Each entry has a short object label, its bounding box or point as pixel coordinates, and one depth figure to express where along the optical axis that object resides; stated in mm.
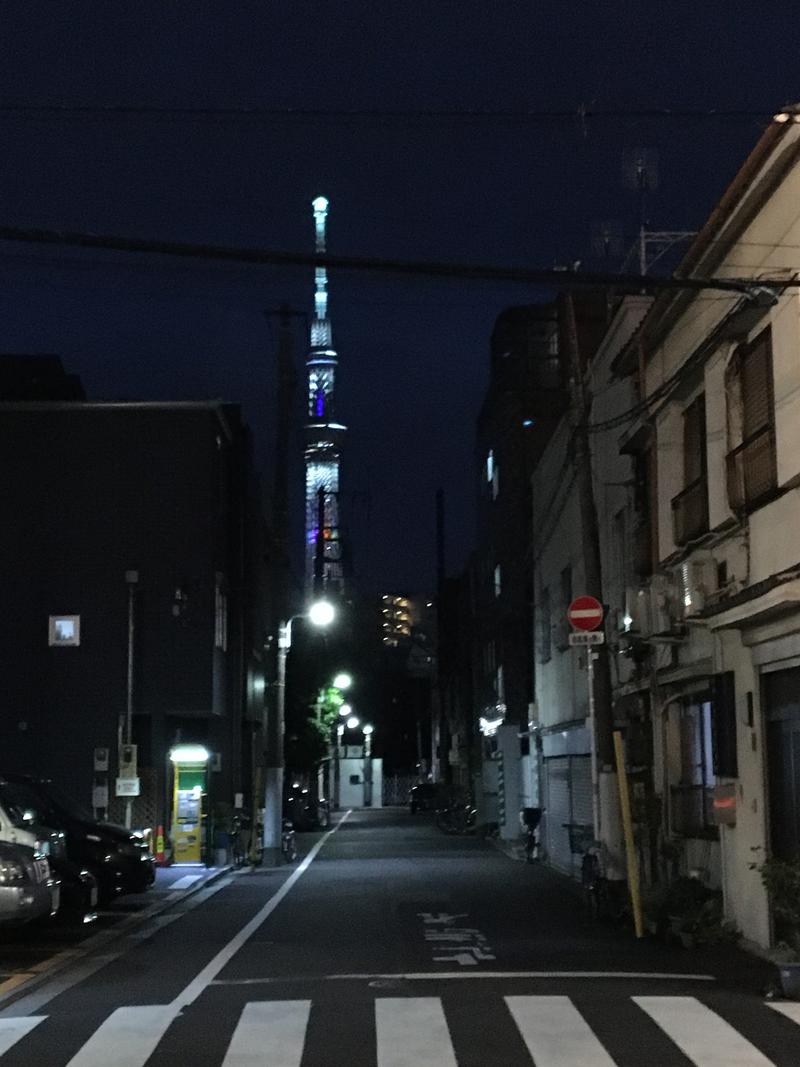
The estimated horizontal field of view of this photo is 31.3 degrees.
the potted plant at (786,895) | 12805
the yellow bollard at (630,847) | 16984
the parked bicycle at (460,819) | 48688
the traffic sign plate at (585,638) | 18359
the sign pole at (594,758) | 19281
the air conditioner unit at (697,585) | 16641
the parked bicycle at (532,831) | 32094
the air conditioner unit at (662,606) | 18109
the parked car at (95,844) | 21519
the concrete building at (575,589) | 22719
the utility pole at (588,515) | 19609
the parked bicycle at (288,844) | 32812
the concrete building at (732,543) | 14172
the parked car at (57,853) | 17141
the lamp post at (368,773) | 95375
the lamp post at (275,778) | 32062
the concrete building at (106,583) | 32156
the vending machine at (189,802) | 31219
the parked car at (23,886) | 15102
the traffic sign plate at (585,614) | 18391
